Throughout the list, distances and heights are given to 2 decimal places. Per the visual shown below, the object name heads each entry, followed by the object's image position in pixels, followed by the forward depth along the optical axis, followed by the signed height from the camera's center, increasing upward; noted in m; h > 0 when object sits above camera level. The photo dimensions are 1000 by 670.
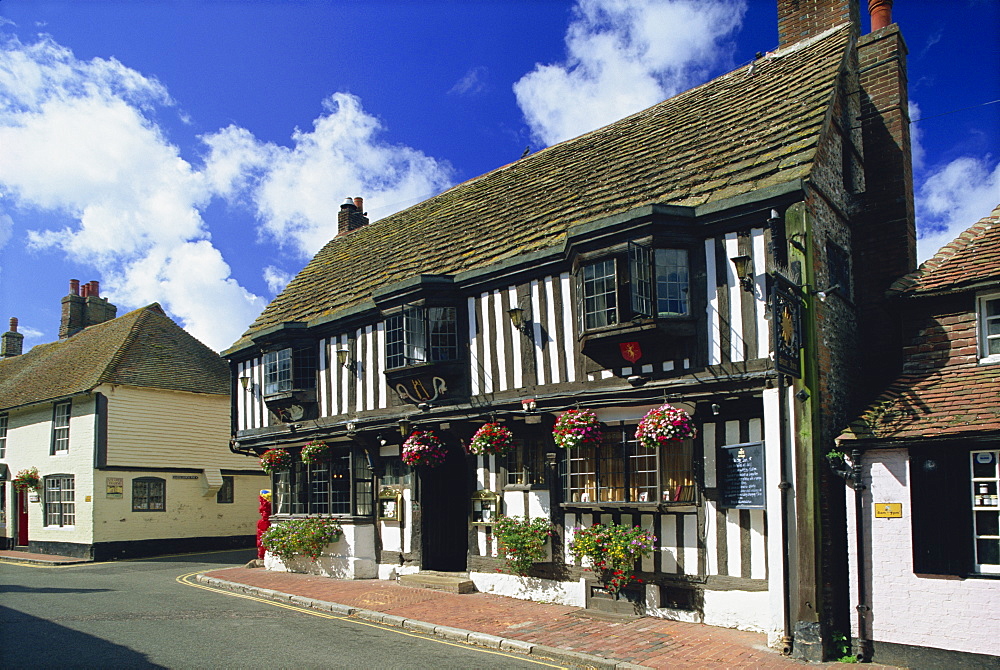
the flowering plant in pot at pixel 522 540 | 12.38 -1.98
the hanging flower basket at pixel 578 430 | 11.40 -0.21
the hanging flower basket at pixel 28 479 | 26.06 -1.90
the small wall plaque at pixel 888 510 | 9.13 -1.16
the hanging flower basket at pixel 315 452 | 16.66 -0.71
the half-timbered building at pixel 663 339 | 9.99 +1.19
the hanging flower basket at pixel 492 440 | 12.70 -0.38
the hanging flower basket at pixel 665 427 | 10.36 -0.17
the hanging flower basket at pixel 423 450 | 13.98 -0.58
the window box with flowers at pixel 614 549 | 10.87 -1.88
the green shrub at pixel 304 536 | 16.38 -2.49
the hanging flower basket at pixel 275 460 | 17.91 -0.93
